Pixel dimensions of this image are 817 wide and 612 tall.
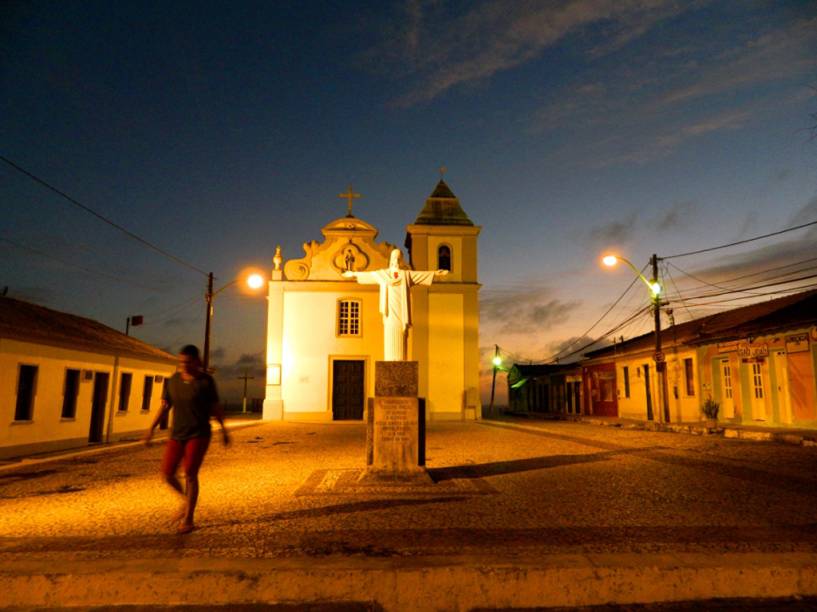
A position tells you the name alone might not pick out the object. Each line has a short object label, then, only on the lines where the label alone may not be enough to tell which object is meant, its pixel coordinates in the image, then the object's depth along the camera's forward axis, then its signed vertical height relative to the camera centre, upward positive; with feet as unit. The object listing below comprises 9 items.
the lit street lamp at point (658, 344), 64.13 +5.56
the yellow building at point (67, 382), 40.11 +0.41
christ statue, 31.24 +4.59
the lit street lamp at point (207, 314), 68.64 +8.90
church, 86.17 +9.15
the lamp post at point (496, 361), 189.34 +9.91
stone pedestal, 27.09 -1.78
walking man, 17.37 -1.21
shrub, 64.39 -1.68
